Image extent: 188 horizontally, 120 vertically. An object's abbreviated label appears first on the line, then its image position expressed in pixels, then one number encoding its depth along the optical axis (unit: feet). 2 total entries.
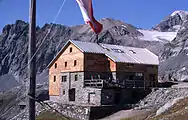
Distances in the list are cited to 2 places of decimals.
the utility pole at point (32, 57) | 29.32
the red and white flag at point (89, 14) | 36.16
